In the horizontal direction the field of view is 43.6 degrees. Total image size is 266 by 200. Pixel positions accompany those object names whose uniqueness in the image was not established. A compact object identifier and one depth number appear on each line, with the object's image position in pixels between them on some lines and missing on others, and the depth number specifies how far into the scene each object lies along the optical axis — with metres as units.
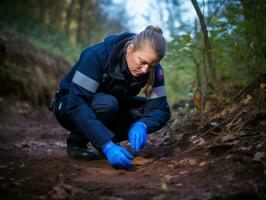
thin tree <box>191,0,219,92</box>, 3.62
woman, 2.78
